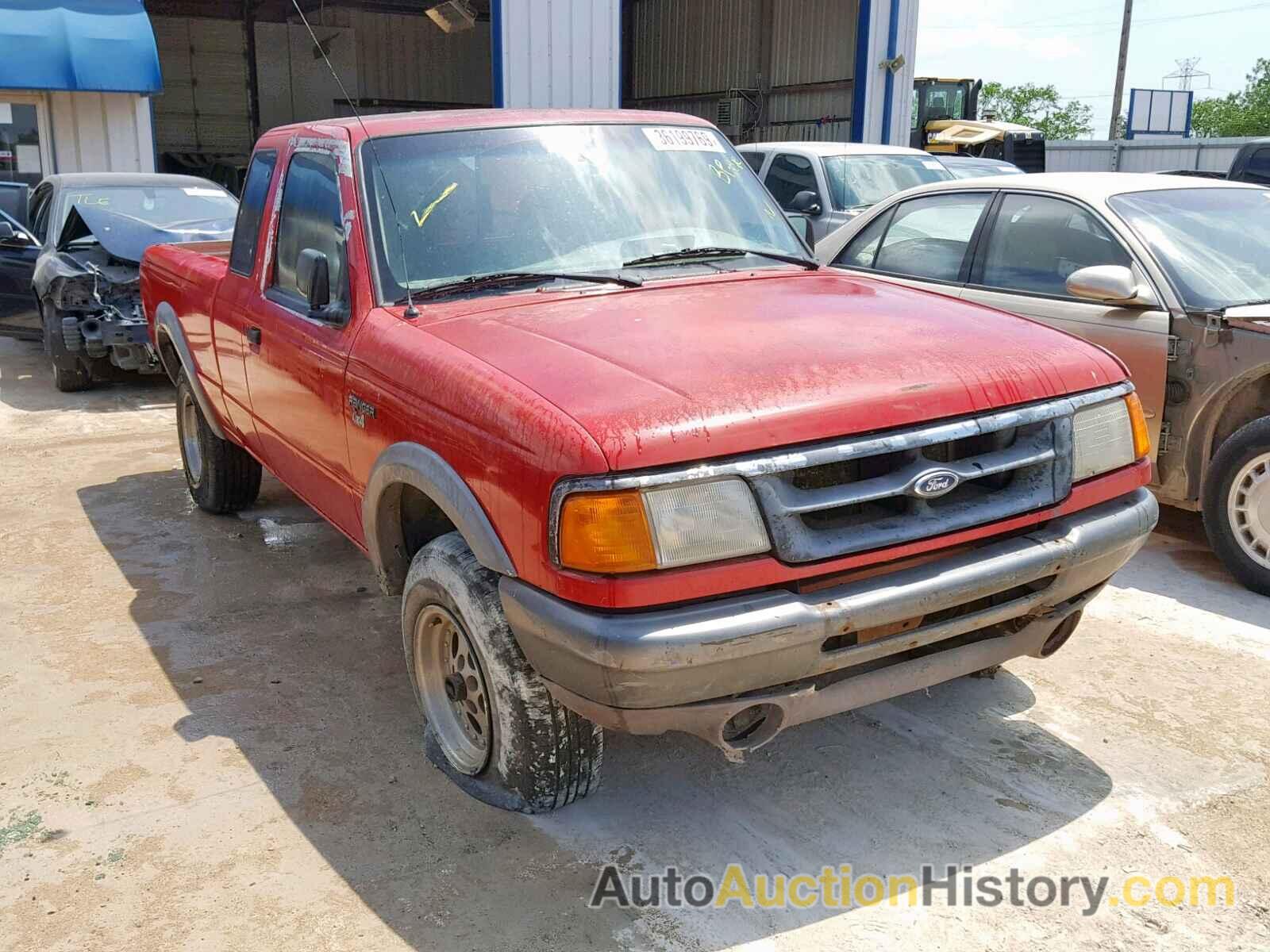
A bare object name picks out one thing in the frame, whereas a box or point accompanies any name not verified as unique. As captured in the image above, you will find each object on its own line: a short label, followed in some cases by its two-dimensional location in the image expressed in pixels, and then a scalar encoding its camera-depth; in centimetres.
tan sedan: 487
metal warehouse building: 1406
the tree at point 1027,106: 7448
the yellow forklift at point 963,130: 2388
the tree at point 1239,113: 5769
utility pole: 3853
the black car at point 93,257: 887
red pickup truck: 262
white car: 1124
